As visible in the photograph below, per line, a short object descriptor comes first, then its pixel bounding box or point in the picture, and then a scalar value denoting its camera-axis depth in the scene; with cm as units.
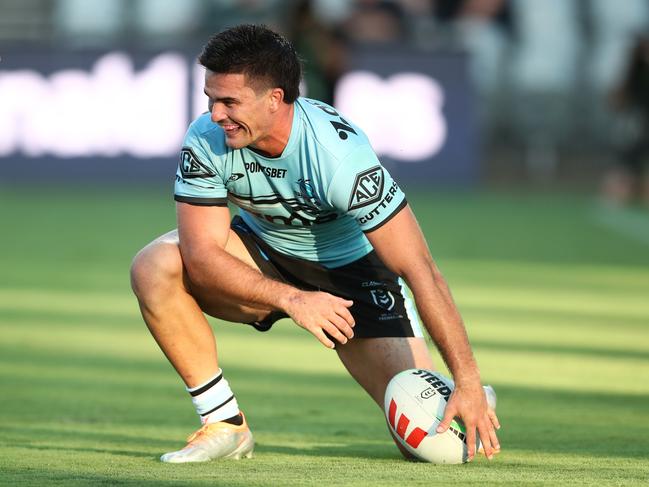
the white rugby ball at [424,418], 1065
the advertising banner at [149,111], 3984
